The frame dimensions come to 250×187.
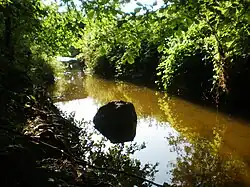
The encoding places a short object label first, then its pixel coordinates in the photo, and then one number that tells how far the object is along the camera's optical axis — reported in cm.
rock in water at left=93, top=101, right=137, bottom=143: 612
